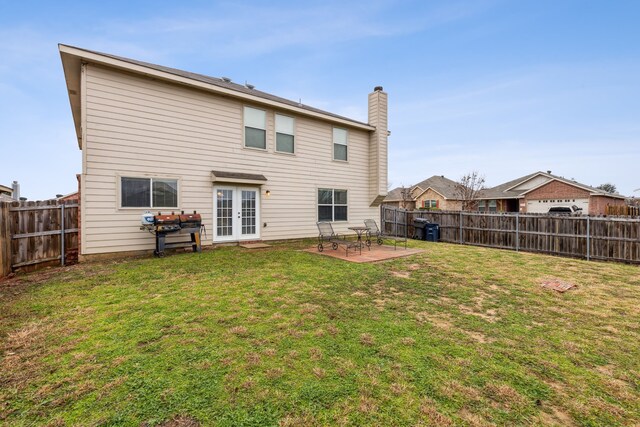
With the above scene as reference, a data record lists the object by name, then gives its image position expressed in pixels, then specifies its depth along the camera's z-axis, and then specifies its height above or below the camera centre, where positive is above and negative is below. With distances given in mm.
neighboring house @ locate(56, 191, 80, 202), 29388 +2201
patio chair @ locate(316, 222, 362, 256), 9184 -962
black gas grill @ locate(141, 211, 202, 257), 7849 -417
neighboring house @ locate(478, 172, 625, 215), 24031 +1687
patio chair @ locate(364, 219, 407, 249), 9820 -680
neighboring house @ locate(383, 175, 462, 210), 33750 +2406
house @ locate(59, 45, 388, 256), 7617 +2095
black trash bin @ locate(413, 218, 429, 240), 13848 -703
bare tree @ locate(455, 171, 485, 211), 31906 +3141
